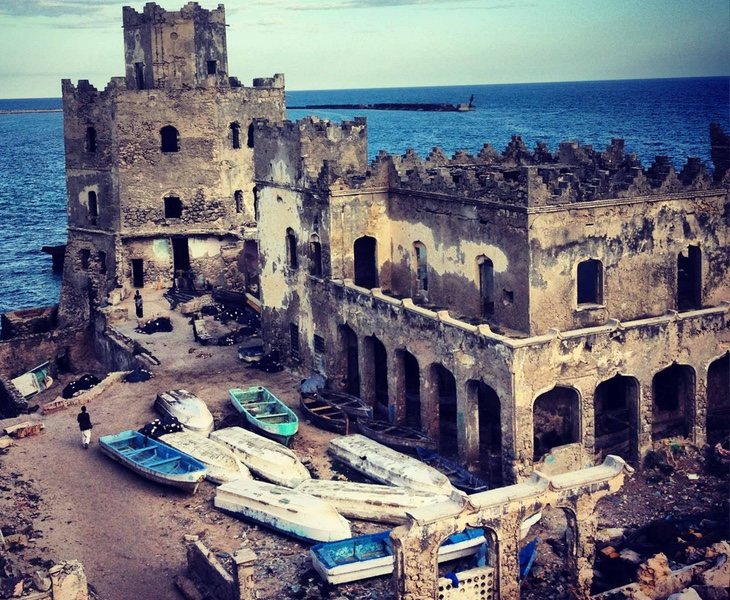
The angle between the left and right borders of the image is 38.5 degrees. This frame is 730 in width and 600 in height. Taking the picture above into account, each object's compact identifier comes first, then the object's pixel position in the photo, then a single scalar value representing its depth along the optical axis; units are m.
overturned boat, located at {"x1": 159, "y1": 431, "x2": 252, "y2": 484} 27.23
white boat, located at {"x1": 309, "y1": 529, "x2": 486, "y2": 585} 22.09
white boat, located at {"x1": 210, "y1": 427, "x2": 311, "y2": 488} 27.22
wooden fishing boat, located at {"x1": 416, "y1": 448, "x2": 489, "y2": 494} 26.84
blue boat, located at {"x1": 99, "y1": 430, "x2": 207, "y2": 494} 26.52
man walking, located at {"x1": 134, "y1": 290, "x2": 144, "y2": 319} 44.28
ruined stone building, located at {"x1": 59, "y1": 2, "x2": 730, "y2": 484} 27.41
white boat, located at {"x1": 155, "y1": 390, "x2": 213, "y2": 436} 30.56
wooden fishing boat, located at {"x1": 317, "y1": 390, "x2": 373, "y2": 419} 31.73
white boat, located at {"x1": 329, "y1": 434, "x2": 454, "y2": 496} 26.17
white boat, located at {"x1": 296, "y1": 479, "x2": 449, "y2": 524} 25.03
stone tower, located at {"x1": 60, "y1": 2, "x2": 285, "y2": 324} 46.94
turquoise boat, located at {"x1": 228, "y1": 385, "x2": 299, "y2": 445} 30.00
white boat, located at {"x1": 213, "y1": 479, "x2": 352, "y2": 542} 23.94
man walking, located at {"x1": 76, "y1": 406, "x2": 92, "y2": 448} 29.69
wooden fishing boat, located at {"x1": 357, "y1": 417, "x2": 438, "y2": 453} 29.20
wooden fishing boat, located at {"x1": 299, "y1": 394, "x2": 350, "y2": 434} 31.08
